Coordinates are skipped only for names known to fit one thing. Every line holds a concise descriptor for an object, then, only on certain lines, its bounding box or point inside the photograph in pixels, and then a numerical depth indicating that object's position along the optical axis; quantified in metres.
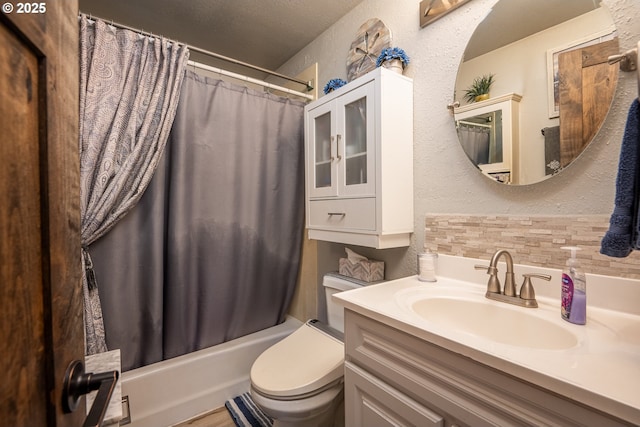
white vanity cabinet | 0.54
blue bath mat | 1.48
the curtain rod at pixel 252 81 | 1.59
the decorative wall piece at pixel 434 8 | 1.17
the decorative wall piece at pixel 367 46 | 1.47
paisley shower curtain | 1.29
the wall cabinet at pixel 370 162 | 1.22
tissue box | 1.44
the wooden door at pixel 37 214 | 0.31
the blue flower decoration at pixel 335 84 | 1.56
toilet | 1.06
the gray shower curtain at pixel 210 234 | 1.46
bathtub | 1.42
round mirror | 0.85
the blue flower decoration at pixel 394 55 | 1.31
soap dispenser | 0.74
